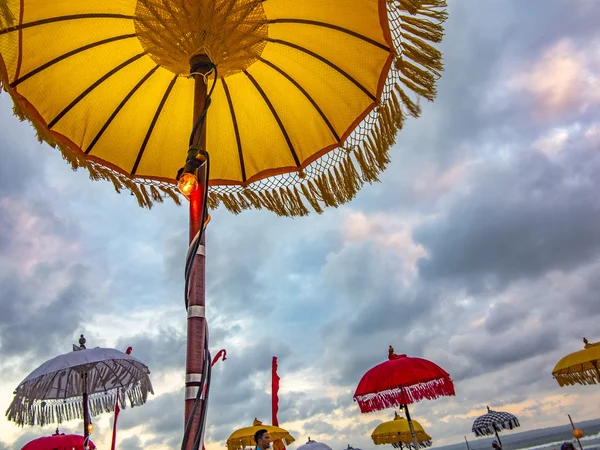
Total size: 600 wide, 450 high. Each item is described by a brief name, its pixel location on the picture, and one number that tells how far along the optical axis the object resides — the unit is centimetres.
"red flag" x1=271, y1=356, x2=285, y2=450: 814
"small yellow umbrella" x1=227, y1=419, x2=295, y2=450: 1021
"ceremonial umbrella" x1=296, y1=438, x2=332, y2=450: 991
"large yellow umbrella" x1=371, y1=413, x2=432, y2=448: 1328
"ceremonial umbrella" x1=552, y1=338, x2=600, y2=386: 892
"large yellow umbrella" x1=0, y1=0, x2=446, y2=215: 205
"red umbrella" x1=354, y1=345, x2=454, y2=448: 615
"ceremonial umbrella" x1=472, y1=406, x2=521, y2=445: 1188
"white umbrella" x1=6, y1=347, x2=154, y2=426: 493
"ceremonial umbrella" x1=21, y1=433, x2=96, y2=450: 761
